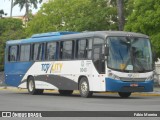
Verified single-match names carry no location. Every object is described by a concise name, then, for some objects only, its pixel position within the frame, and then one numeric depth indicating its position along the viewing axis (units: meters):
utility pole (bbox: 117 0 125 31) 43.78
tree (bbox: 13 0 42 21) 95.38
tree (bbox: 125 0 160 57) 38.69
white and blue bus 27.27
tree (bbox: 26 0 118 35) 47.34
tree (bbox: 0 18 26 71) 66.06
